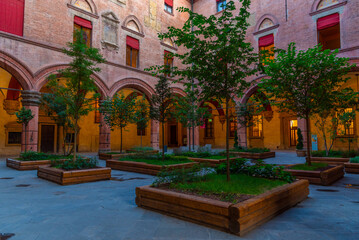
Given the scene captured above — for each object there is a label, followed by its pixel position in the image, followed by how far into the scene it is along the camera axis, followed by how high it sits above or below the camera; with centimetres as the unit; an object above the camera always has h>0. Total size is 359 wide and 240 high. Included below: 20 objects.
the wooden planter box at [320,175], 660 -126
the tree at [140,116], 1466 +123
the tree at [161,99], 1026 +158
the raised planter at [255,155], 1378 -132
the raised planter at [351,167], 861 -129
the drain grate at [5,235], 312 -144
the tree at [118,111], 1400 +147
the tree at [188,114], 1496 +137
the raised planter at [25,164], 955 -133
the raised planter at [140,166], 845 -131
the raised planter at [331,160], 1030 -122
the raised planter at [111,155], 1286 -127
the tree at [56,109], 1195 +135
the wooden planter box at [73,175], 669 -131
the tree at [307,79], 740 +187
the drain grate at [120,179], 744 -154
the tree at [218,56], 500 +179
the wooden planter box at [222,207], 323 -121
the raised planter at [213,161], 1066 -129
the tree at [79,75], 798 +214
